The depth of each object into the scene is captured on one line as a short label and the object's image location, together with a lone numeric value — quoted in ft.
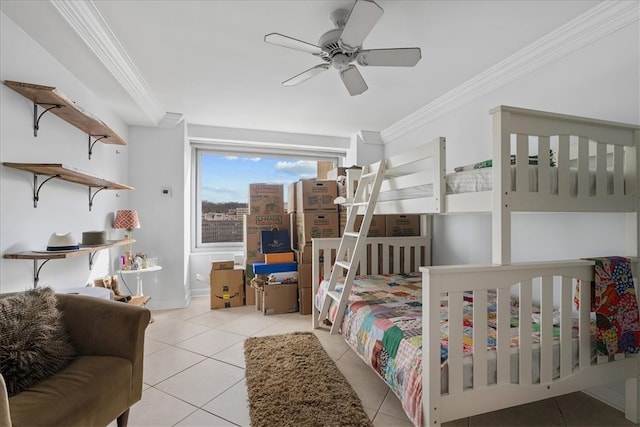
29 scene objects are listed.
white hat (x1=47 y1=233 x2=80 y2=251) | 6.22
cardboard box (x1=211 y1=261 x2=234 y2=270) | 12.17
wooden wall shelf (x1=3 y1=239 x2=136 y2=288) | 5.44
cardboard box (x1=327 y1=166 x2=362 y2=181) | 12.25
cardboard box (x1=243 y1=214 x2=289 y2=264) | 12.35
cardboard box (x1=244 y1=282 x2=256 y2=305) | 12.41
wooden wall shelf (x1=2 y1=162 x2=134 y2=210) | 5.56
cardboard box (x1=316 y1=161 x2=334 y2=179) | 15.34
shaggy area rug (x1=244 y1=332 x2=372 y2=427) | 5.26
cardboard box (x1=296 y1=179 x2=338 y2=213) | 11.60
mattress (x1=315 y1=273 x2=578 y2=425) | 4.57
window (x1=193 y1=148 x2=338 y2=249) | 14.52
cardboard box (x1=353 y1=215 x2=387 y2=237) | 11.62
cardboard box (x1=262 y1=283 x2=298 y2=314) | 11.34
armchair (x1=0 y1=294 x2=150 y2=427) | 3.48
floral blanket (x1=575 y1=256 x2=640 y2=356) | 4.94
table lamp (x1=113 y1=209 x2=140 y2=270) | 9.95
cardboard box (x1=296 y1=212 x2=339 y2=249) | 11.52
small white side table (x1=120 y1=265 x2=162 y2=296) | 10.36
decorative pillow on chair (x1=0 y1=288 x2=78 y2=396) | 3.77
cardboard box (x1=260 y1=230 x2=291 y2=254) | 12.25
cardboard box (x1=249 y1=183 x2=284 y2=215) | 12.74
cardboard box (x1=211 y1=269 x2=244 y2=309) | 12.00
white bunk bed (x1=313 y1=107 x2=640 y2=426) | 4.33
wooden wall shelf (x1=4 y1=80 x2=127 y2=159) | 5.54
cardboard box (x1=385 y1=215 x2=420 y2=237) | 11.76
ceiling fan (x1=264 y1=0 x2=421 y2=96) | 5.13
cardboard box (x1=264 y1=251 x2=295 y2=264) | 11.82
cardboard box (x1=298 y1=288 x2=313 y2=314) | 11.37
